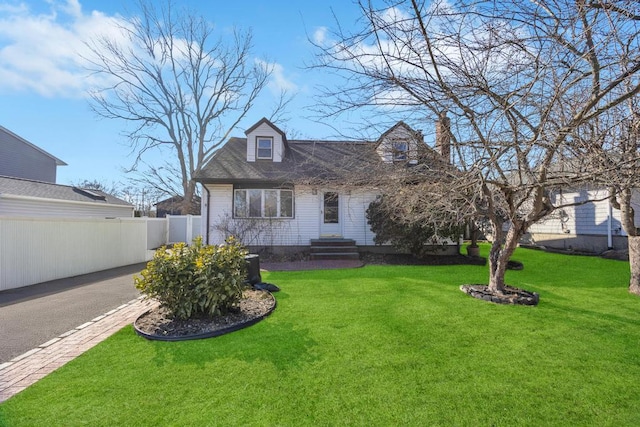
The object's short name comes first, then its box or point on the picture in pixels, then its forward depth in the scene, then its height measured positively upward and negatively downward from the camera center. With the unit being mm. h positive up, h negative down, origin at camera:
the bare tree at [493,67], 3215 +1981
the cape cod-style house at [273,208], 12000 +638
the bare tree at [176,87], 19094 +9595
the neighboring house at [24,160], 17875 +4198
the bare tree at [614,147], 3377 +961
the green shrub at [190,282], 4438 -902
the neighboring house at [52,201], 10981 +948
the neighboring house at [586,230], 12133 -237
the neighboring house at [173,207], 23708 +1491
